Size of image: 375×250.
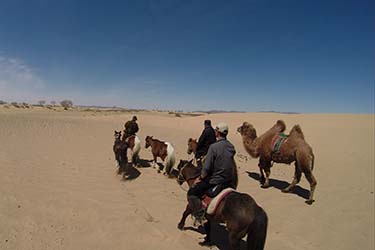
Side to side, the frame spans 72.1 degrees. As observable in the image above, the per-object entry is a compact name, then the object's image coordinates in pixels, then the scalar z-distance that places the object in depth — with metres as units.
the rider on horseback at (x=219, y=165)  4.86
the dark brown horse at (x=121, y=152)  9.48
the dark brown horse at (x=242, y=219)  4.01
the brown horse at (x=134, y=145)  10.65
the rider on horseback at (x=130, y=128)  11.16
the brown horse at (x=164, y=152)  9.93
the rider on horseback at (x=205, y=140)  7.98
